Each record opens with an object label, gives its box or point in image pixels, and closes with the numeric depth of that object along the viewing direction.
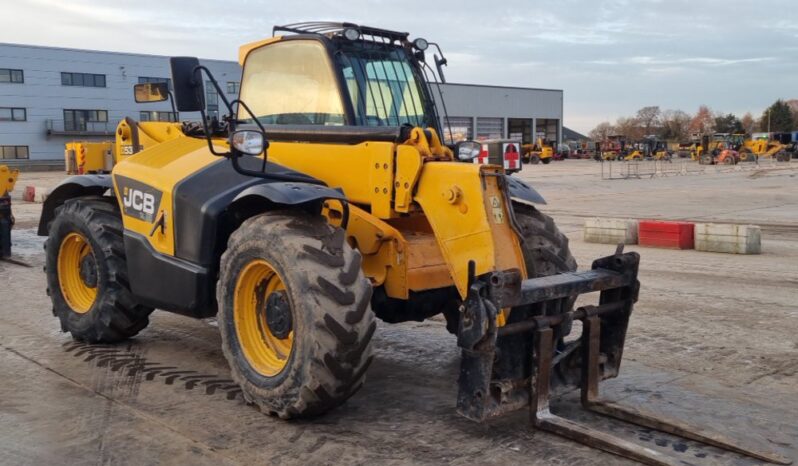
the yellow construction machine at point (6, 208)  12.21
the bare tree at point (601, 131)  117.00
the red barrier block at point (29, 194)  26.55
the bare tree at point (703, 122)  108.72
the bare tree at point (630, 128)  106.05
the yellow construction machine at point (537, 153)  61.31
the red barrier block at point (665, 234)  12.69
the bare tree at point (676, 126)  103.50
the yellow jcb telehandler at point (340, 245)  4.53
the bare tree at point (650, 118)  111.19
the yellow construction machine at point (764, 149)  56.72
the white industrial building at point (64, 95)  57.91
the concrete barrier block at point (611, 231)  13.29
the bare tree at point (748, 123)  110.53
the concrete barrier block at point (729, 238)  12.05
